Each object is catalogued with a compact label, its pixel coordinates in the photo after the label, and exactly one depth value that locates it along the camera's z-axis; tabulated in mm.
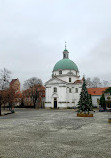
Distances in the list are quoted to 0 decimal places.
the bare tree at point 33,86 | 44560
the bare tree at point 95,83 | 55567
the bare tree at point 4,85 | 21229
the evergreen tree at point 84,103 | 20687
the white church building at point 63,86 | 41712
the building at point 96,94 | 45839
